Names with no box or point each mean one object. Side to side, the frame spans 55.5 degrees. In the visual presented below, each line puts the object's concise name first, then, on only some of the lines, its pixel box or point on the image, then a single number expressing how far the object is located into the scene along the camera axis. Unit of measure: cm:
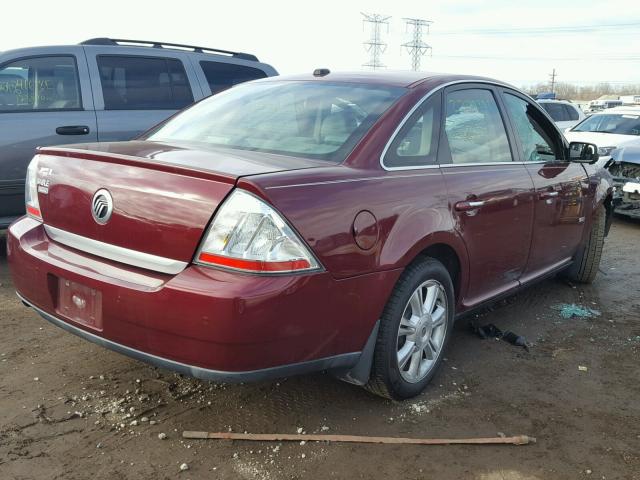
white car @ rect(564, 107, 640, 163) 968
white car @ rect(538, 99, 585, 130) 1438
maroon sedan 223
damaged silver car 802
